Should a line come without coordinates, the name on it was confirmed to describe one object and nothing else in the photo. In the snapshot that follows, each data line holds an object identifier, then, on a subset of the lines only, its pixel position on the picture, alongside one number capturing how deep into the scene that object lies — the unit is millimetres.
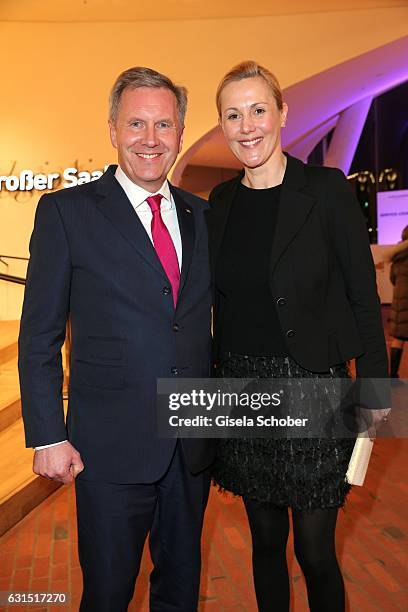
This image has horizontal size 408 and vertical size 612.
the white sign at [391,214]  15430
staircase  3779
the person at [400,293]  6348
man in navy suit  1750
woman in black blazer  1883
